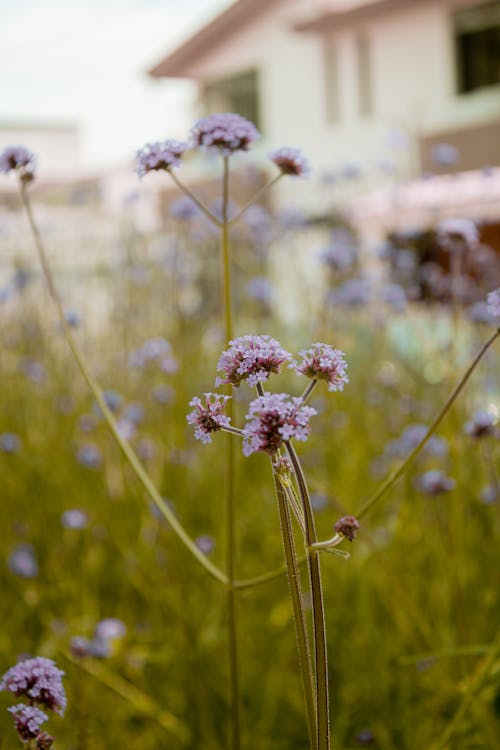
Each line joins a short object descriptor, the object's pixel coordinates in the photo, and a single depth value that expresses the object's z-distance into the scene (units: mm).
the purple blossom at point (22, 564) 1050
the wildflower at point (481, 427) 708
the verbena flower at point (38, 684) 504
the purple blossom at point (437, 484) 767
